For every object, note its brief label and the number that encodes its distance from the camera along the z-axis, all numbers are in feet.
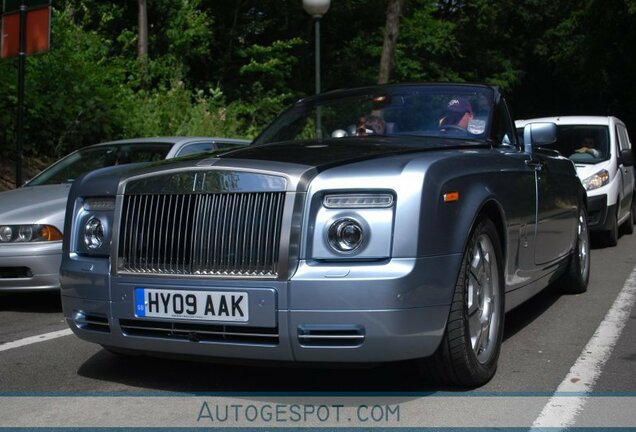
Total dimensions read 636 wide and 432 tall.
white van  37.70
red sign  36.11
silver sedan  22.59
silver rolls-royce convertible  13.20
